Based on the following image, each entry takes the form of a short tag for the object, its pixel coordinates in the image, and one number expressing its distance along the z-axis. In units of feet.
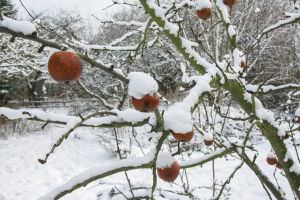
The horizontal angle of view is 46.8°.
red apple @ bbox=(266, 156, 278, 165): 8.75
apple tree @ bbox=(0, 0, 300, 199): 3.31
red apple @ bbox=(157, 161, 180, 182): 4.58
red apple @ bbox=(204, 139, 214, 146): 7.64
